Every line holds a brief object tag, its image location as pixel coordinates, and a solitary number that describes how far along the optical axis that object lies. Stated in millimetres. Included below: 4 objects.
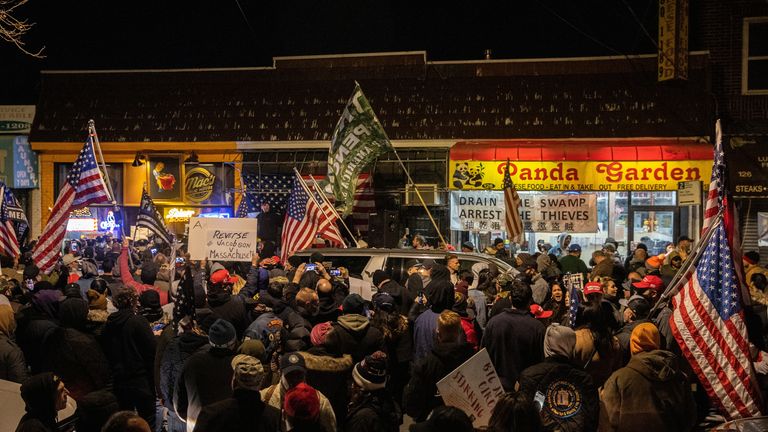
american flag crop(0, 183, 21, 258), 12664
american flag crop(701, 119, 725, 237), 7121
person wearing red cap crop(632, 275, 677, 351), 7715
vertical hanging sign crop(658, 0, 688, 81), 19219
